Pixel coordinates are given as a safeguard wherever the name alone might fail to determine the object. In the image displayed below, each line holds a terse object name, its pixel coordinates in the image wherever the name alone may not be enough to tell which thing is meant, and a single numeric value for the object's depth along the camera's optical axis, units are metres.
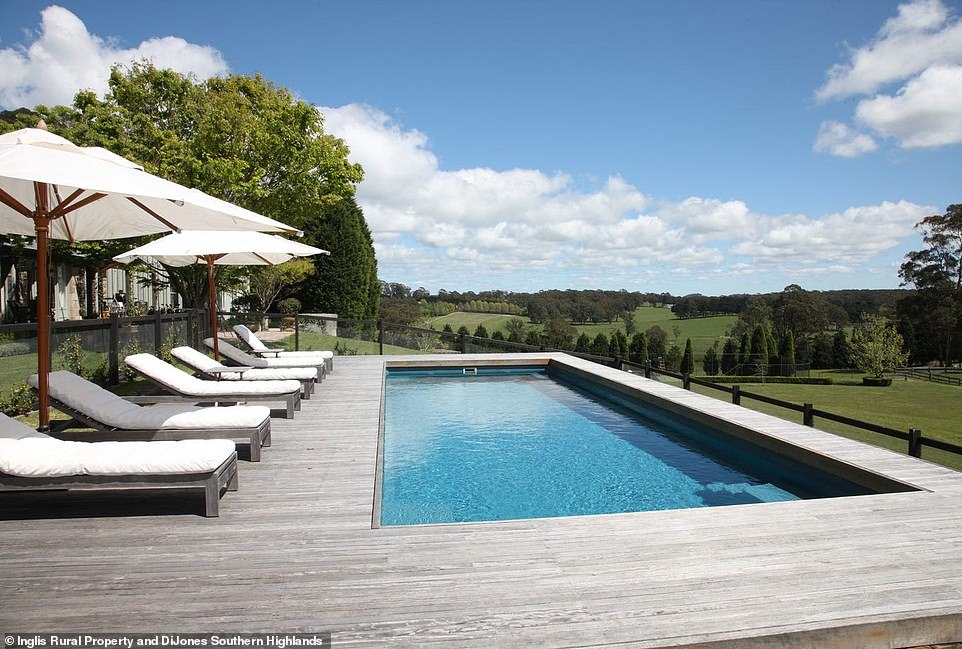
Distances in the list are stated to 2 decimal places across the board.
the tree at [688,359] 44.88
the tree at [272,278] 21.20
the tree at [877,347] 40.47
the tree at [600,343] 43.72
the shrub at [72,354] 7.38
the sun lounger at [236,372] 7.84
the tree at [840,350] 49.81
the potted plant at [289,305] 26.73
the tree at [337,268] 25.66
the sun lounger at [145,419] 4.62
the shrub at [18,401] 6.78
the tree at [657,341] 46.67
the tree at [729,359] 45.97
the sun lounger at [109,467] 3.46
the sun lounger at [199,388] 6.23
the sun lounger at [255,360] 9.20
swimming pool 5.32
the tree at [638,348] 39.69
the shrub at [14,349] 6.44
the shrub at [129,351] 8.91
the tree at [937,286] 41.84
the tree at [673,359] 45.97
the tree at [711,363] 47.78
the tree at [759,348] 42.47
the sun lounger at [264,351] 10.41
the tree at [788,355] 42.84
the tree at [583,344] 41.19
